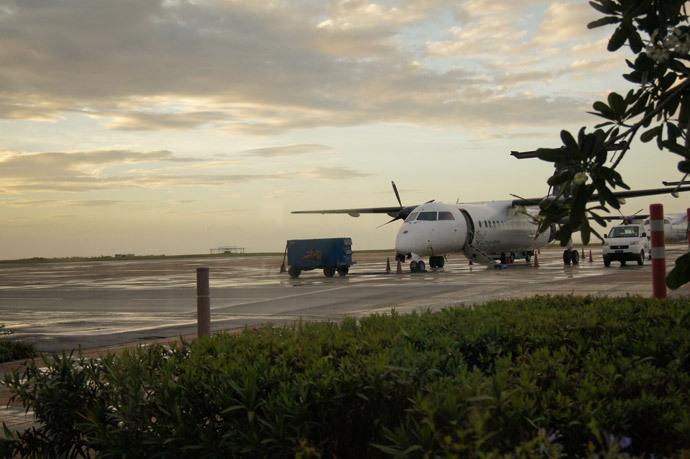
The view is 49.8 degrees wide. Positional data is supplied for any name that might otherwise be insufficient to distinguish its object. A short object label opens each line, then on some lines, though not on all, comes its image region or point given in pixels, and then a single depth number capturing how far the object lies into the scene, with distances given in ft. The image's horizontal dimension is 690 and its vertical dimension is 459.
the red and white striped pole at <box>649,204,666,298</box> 25.23
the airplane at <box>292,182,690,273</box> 102.68
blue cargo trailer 106.11
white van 104.73
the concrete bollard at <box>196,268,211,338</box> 23.44
